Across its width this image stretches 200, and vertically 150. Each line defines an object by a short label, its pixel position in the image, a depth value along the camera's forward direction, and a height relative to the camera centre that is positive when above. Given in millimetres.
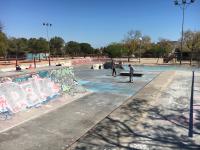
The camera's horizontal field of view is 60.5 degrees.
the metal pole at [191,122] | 6479 -2701
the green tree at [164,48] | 48893 +3273
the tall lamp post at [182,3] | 27949 +9240
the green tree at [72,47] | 68666 +5047
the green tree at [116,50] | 45604 +2529
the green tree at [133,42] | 45951 +4746
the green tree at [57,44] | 69735 +6290
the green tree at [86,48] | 71011 +4752
